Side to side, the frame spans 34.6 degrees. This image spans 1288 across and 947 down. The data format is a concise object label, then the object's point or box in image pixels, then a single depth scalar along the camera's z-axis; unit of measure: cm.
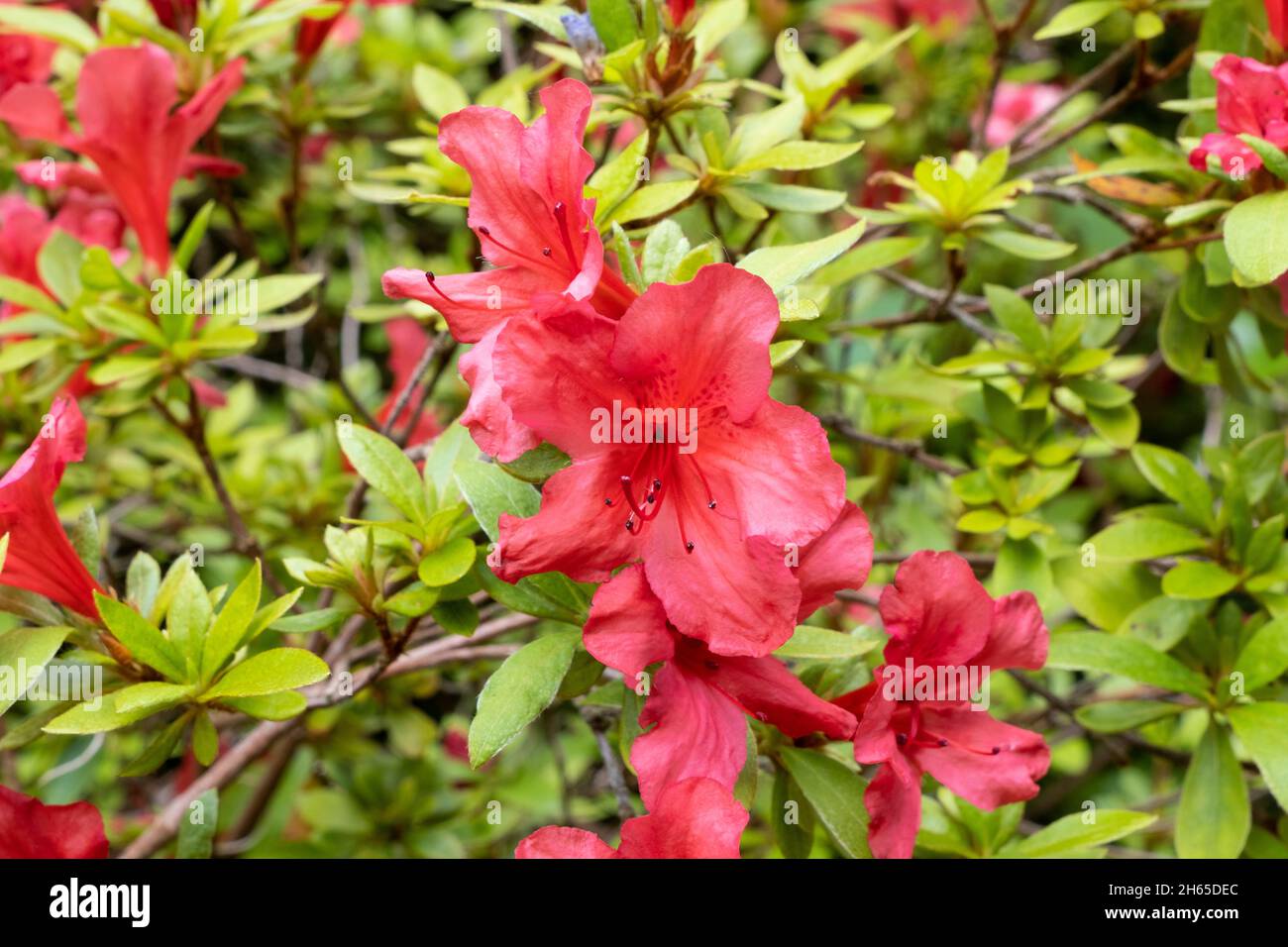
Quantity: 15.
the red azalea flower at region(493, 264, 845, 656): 33
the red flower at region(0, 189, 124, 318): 47
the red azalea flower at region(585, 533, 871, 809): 34
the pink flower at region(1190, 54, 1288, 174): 39
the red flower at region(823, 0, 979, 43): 64
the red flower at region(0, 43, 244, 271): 44
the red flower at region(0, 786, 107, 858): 37
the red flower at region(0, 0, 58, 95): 48
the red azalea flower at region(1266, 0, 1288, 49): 42
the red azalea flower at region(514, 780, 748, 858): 33
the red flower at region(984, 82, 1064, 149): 71
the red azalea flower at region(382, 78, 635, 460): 33
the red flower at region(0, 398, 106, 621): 36
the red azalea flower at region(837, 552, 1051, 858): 35
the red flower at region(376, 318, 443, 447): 56
